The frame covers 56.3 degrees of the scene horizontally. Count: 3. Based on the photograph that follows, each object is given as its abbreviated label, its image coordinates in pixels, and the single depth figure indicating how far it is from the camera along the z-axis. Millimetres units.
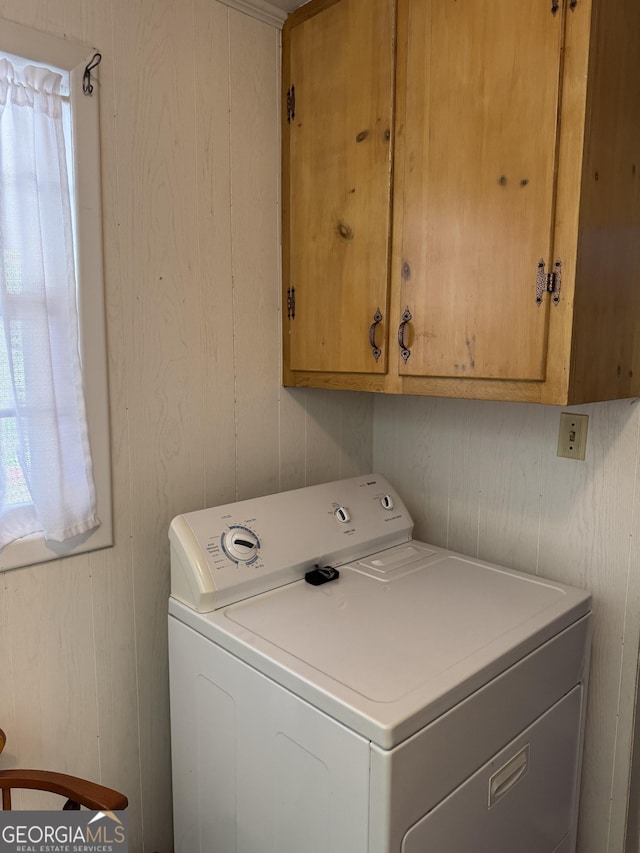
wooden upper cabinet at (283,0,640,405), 1116
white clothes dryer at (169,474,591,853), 971
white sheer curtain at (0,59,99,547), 1165
